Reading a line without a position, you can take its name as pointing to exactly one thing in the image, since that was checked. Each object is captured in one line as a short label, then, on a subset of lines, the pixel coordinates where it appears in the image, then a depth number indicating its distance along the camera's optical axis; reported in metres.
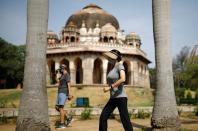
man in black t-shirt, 4.96
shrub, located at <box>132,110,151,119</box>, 6.95
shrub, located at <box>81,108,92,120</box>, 6.62
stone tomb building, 22.92
